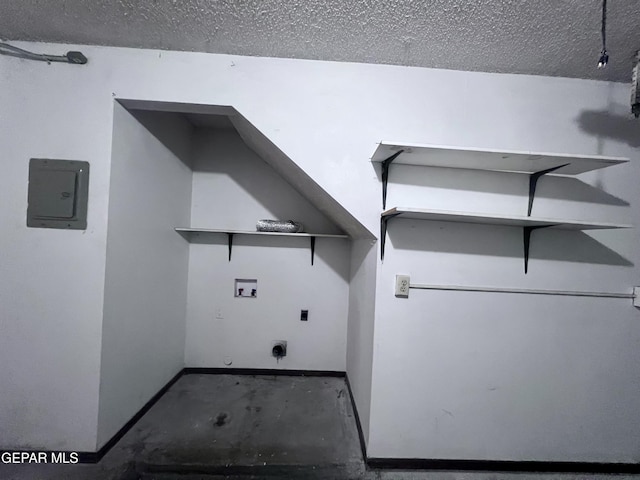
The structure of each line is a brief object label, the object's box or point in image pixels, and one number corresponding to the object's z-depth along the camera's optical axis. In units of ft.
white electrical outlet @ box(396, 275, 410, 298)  4.25
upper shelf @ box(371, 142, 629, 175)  3.45
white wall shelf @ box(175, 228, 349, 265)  6.97
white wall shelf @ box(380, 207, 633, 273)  3.59
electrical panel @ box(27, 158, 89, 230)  4.19
